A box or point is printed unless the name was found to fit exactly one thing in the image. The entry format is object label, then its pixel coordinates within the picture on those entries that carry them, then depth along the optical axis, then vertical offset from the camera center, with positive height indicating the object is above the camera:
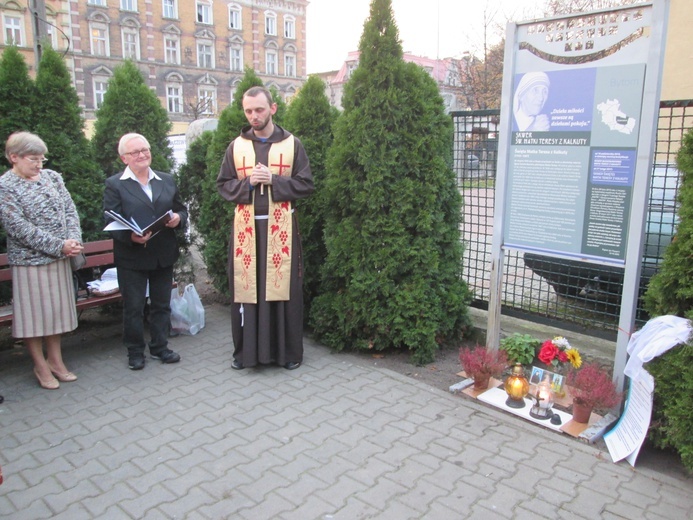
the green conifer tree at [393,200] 4.33 -0.28
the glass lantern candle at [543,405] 3.55 -1.54
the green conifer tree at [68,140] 4.95 +0.19
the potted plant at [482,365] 3.88 -1.41
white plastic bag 5.30 -1.44
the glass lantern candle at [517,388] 3.67 -1.48
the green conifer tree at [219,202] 5.54 -0.42
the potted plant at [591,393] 3.34 -1.38
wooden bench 4.34 -0.93
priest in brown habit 4.24 -0.52
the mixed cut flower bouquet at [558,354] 3.80 -1.29
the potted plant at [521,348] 4.19 -1.39
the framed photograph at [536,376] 3.87 -1.48
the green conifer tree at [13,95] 4.72 +0.56
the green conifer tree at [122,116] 5.42 +0.45
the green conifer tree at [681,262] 2.96 -0.52
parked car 3.95 -0.81
